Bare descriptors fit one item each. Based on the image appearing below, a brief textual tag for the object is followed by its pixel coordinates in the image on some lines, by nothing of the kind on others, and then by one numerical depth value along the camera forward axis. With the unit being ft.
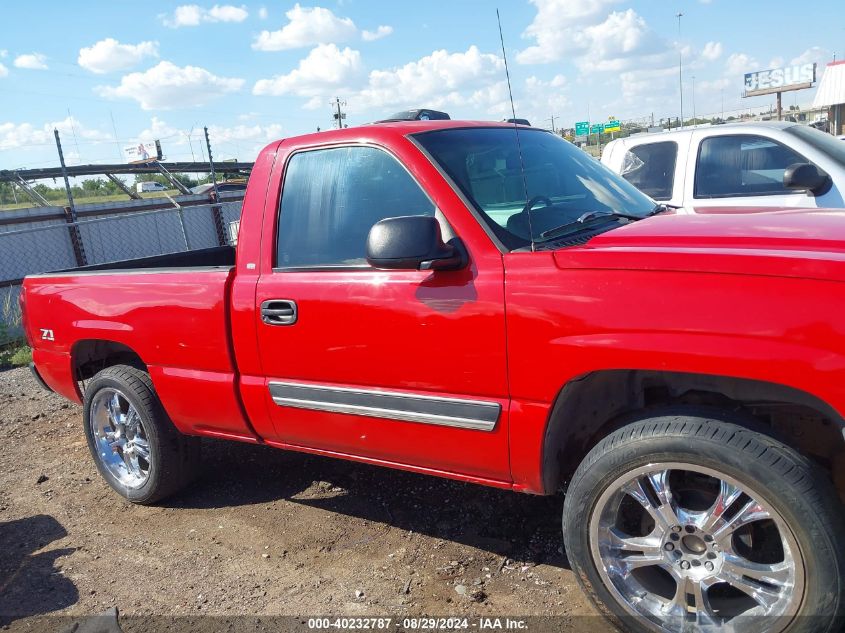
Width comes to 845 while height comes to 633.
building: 100.77
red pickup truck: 7.27
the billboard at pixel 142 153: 141.73
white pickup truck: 18.65
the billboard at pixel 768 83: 149.88
